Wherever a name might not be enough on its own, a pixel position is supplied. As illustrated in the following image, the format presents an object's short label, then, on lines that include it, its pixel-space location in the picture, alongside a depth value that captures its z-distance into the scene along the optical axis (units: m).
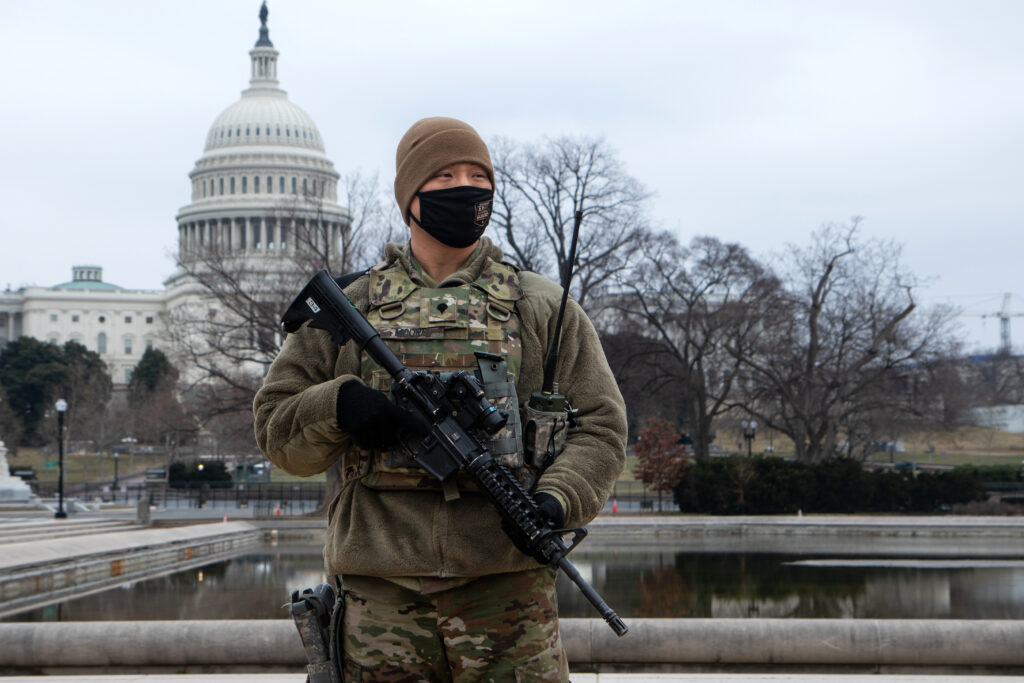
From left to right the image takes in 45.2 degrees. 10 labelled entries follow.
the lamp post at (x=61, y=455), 33.09
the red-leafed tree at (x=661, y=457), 37.25
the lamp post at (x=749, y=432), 39.36
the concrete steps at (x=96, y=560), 17.49
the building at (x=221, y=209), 113.00
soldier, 3.40
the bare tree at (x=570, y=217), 39.44
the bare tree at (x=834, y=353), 39.53
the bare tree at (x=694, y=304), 41.16
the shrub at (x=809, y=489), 34.91
